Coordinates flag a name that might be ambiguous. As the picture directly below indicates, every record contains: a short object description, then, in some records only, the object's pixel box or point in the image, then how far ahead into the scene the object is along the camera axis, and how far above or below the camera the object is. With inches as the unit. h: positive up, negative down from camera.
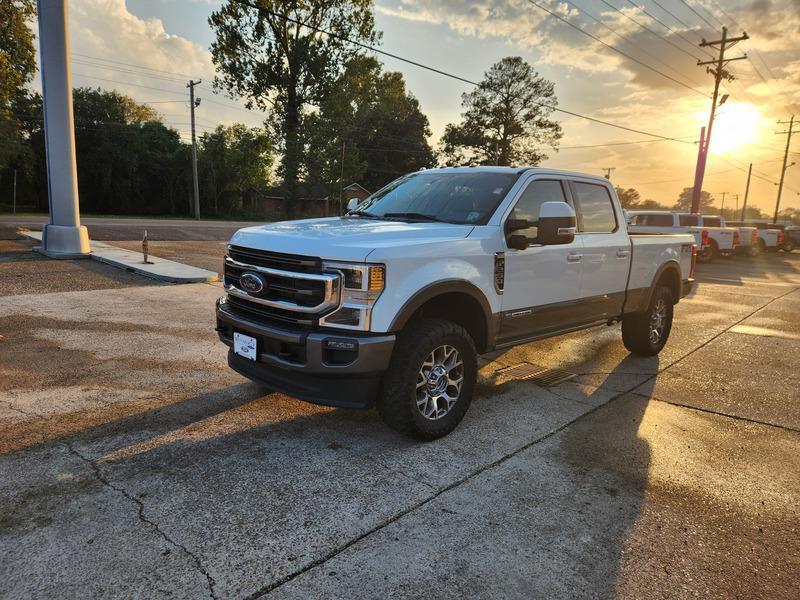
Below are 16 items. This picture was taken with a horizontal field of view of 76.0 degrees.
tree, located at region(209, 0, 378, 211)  1498.5 +446.8
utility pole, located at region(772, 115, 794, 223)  2030.4 +313.2
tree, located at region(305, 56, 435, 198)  1589.6 +313.0
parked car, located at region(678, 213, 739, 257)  786.8 -8.8
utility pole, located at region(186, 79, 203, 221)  1471.5 +278.9
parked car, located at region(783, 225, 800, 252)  1138.7 -11.8
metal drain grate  209.6 -64.3
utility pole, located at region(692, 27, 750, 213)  1163.9 +306.1
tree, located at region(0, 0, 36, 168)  878.9 +288.8
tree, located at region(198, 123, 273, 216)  1836.9 +156.0
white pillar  434.0 +53.6
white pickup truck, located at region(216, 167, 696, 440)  127.0 -20.4
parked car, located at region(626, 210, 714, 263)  756.0 +4.3
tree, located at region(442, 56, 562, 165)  2034.9 +408.4
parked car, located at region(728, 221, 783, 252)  1008.9 -14.4
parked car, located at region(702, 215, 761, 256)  842.3 -10.4
